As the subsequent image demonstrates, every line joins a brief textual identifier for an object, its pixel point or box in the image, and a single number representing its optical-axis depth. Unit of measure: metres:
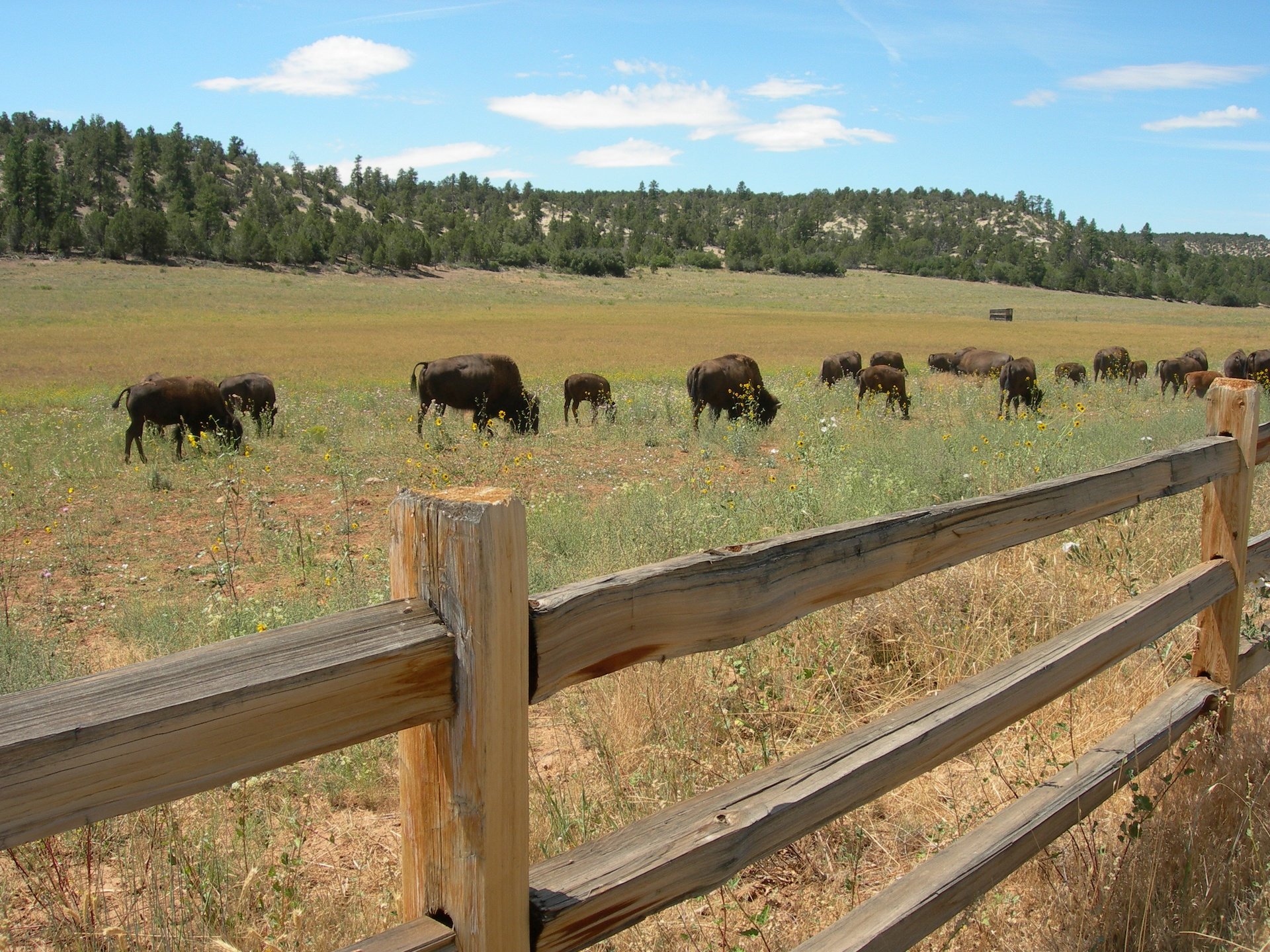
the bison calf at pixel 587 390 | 18.02
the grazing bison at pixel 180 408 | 14.30
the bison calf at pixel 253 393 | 16.42
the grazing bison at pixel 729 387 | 16.56
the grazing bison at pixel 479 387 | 16.98
